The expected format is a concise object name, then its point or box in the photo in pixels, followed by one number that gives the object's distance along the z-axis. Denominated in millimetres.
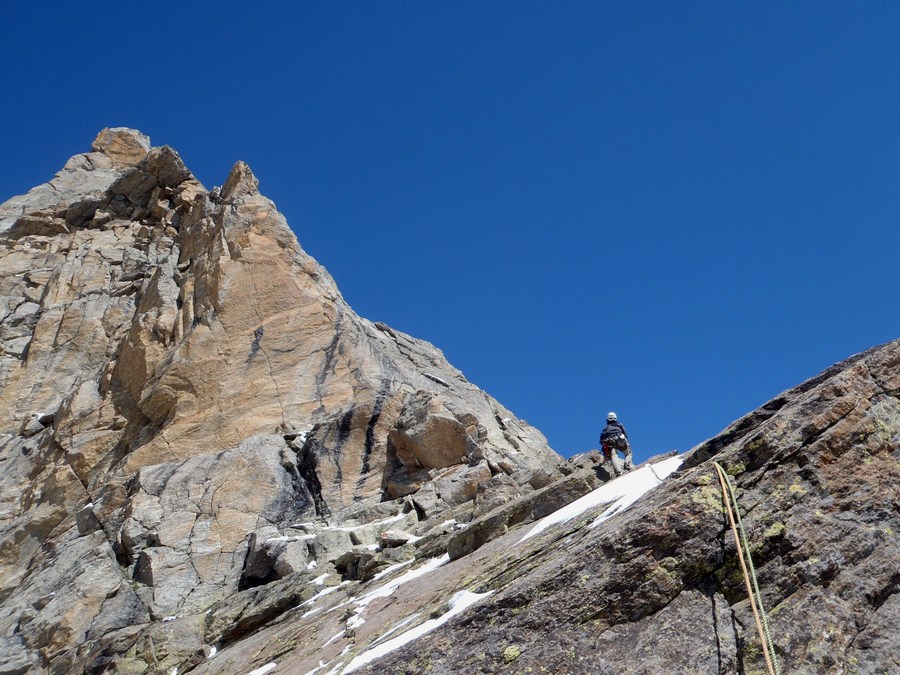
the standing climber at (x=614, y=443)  21733
